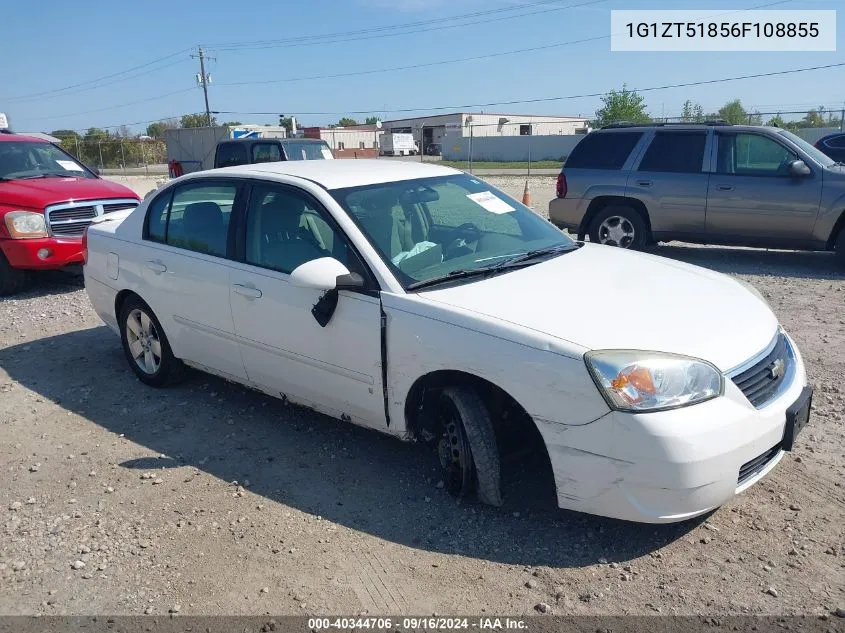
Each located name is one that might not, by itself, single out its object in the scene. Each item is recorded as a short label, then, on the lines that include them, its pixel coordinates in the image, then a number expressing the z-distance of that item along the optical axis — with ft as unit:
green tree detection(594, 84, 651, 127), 165.58
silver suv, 28.78
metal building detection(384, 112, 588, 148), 238.68
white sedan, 9.83
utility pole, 196.95
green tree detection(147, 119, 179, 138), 260.21
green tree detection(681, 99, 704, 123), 139.35
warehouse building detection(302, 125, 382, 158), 137.18
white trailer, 204.74
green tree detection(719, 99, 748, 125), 82.99
